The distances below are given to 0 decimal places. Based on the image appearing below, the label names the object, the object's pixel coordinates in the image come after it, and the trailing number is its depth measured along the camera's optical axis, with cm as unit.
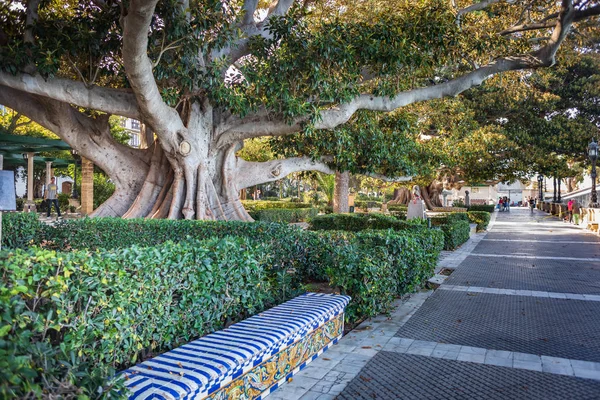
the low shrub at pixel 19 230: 899
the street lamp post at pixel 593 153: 2198
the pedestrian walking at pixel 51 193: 1913
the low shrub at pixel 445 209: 3269
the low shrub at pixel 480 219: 2355
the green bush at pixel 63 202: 2616
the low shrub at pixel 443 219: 1726
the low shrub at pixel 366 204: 4091
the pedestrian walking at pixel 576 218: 2715
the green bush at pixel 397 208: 3278
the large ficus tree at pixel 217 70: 964
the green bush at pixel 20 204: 2454
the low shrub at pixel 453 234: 1457
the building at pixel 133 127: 6120
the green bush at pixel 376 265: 589
